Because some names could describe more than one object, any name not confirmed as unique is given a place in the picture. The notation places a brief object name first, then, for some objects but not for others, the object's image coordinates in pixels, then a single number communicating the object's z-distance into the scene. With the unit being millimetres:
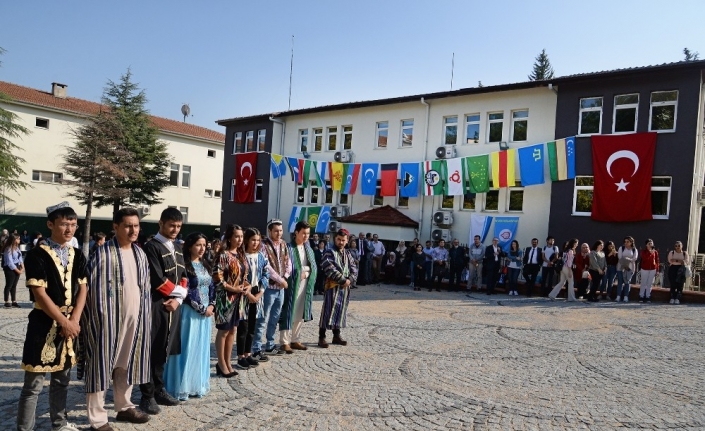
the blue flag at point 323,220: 27484
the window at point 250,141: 32719
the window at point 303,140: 30172
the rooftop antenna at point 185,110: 53562
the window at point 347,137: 28234
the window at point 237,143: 33594
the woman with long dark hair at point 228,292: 6082
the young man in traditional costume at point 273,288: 6992
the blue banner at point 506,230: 21188
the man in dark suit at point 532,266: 16844
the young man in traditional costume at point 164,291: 4941
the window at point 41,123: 36656
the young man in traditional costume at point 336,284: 8023
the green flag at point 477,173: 21439
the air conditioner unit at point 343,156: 27333
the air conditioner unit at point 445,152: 23312
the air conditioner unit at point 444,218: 23031
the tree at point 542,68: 54469
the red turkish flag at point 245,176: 31750
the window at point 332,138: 28656
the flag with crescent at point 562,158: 19578
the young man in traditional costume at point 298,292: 7652
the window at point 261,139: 31812
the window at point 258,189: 31677
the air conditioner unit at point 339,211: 27031
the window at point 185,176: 44031
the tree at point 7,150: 28109
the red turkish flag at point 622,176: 18156
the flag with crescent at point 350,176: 25859
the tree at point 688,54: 52197
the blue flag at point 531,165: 20219
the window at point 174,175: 43250
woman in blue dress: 5364
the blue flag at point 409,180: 23906
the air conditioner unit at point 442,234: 23058
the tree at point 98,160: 30891
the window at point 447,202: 23742
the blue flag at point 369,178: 25266
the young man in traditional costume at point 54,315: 4082
